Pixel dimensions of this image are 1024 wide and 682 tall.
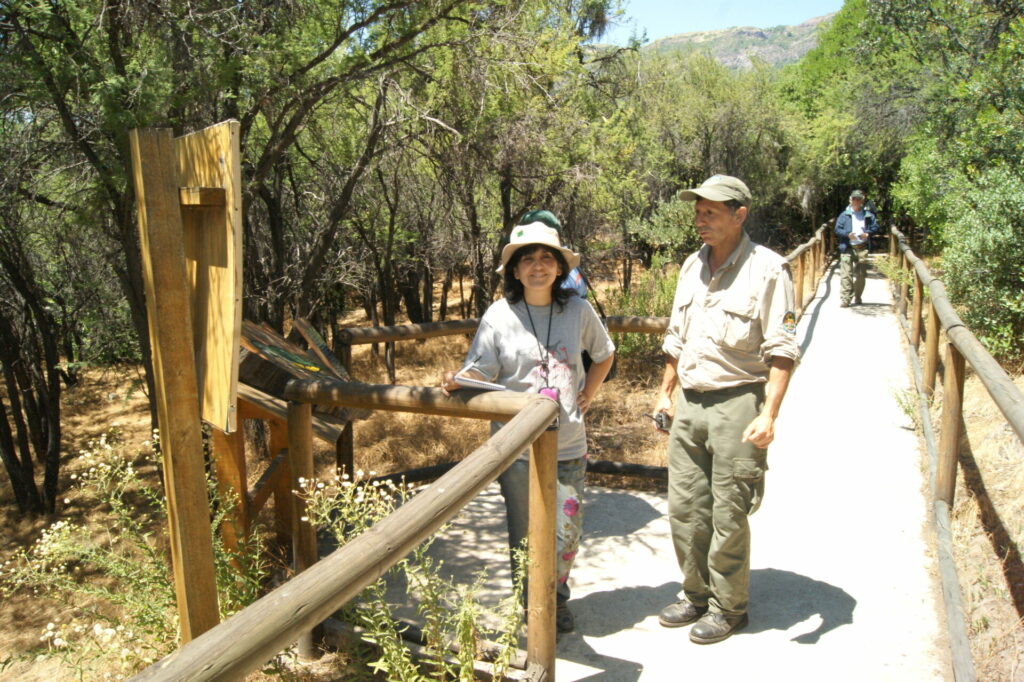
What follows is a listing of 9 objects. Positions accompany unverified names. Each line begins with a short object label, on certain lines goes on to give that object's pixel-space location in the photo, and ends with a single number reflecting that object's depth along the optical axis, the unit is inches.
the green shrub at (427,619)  89.6
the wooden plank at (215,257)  69.9
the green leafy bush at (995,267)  284.7
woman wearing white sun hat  114.1
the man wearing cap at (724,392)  113.1
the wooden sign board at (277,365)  122.0
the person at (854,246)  428.1
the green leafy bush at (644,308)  383.6
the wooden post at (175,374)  72.9
